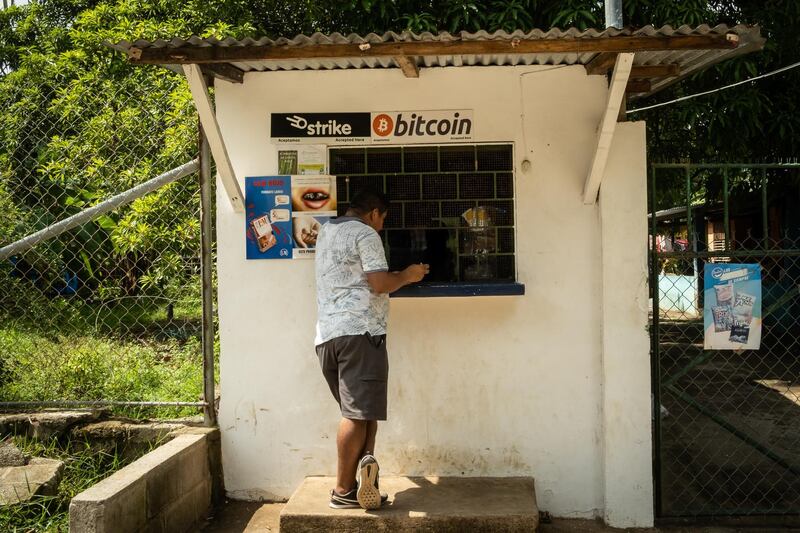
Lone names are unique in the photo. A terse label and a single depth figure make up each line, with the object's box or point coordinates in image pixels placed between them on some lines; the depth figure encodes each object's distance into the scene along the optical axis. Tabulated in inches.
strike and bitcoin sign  166.7
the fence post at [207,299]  170.0
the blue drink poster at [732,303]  157.9
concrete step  142.6
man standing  142.8
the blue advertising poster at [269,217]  167.9
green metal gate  162.1
